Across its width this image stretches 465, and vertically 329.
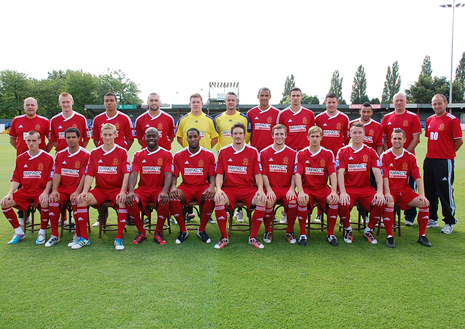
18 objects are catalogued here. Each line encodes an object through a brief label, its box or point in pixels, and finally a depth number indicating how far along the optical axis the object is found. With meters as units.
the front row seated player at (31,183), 4.43
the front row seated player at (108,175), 4.33
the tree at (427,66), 57.59
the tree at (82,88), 59.52
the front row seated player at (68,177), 4.41
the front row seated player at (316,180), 4.34
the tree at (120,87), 60.67
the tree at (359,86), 61.56
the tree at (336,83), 64.06
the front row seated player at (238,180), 4.27
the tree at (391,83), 61.47
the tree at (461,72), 58.96
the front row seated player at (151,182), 4.37
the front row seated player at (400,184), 4.30
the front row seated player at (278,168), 4.48
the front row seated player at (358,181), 4.34
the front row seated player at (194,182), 4.43
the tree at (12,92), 50.97
